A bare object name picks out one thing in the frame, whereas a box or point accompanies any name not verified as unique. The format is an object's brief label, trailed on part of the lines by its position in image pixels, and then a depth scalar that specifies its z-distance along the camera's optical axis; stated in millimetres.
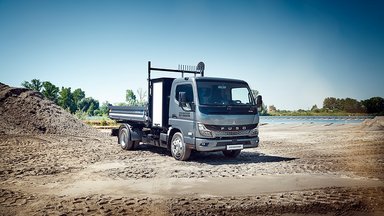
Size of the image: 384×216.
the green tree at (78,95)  102462
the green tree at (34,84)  86394
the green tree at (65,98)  87850
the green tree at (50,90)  83812
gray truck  9273
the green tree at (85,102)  104012
